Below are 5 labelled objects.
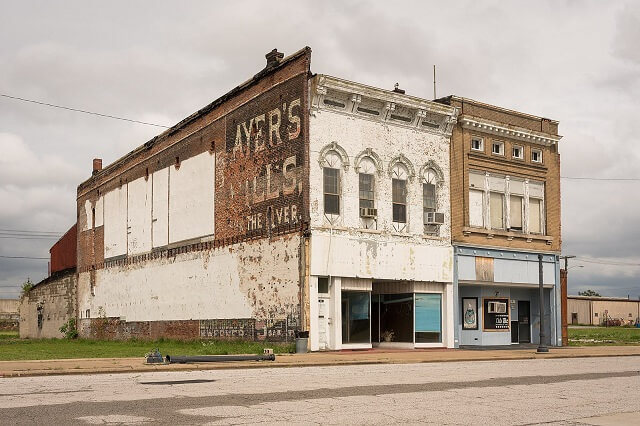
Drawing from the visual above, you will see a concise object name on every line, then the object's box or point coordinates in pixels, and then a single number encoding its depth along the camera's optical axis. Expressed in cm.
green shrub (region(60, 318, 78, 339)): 5578
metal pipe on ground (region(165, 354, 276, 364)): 2175
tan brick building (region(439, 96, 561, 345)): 3709
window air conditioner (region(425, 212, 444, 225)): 3525
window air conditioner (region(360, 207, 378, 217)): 3288
